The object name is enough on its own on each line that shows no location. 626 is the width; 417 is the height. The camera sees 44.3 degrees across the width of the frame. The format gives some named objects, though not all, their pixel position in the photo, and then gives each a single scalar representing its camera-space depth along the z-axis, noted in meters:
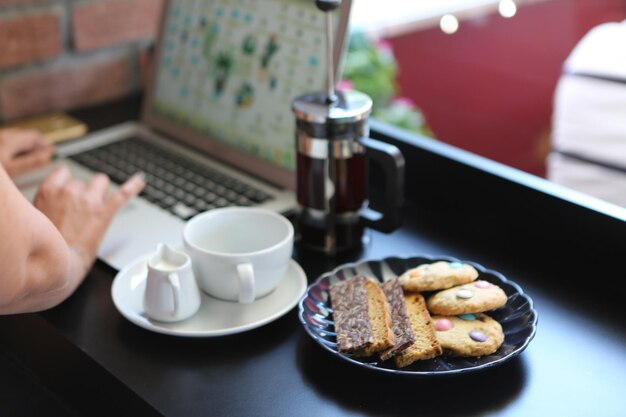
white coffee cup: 0.81
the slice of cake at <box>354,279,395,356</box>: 0.72
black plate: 0.72
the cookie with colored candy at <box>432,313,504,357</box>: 0.73
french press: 0.90
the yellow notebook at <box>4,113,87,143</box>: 1.30
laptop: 1.05
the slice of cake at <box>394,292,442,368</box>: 0.72
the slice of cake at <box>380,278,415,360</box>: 0.72
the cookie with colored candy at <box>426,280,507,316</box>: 0.77
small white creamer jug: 0.79
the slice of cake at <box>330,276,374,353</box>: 0.73
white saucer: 0.80
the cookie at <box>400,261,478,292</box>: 0.81
